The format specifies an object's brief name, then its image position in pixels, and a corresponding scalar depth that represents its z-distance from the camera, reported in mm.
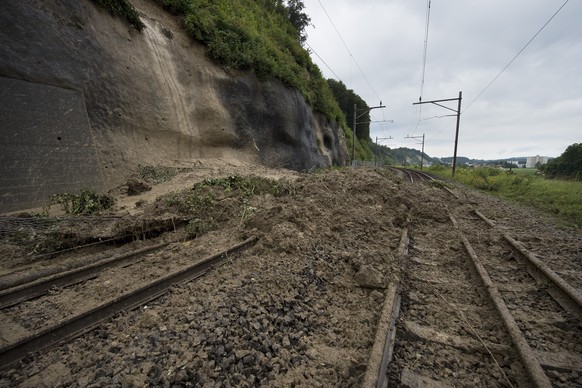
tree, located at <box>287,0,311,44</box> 30938
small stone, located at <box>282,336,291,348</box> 2878
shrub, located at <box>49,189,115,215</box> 7586
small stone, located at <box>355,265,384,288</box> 4023
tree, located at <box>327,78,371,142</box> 54150
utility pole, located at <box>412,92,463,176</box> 24988
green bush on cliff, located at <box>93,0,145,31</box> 11073
